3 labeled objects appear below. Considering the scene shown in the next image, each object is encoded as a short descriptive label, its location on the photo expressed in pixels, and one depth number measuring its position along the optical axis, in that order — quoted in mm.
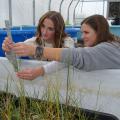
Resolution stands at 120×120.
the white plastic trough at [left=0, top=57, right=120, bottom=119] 955
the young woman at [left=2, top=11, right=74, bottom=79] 1394
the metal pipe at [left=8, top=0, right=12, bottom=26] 3877
